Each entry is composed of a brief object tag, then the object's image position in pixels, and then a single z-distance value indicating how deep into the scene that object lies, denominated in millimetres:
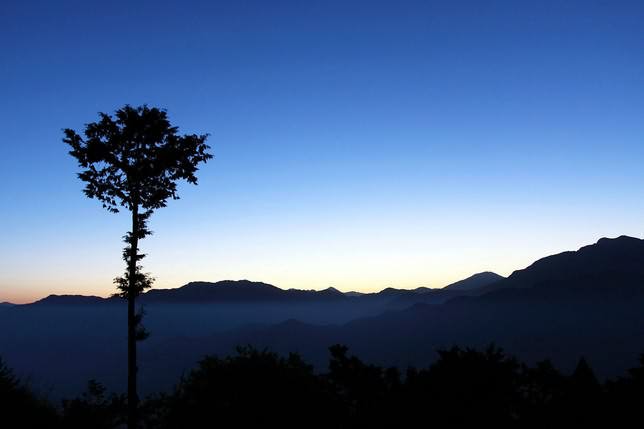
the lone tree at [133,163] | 25484
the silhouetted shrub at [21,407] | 17156
